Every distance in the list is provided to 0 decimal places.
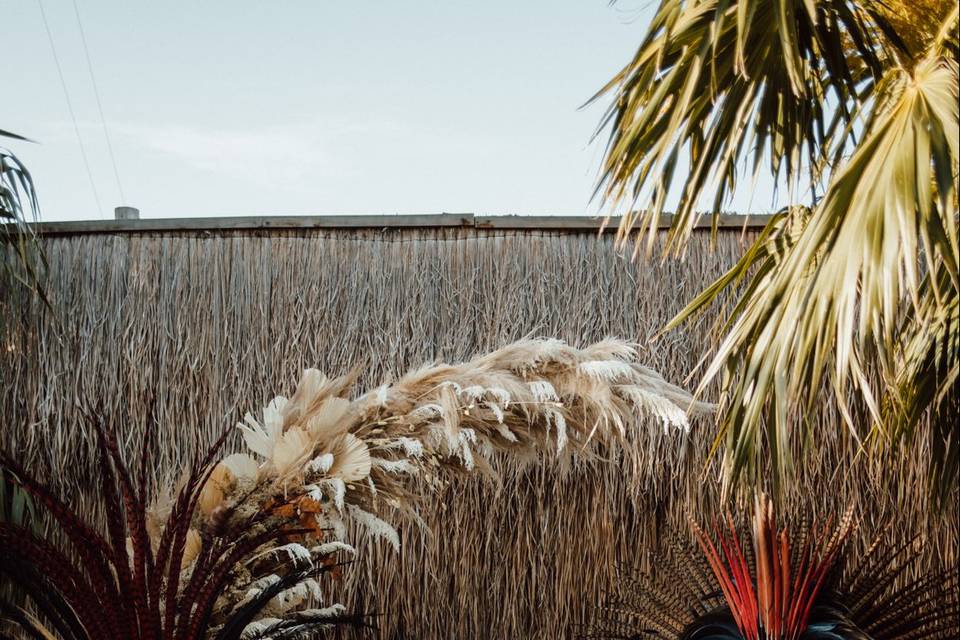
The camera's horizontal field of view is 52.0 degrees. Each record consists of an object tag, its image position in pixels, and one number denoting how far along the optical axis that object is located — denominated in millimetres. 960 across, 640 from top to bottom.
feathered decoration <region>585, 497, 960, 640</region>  2883
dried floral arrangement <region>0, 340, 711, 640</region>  1863
